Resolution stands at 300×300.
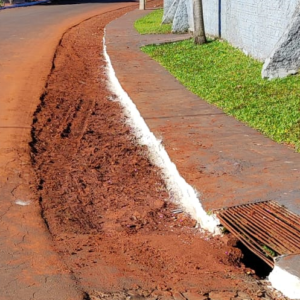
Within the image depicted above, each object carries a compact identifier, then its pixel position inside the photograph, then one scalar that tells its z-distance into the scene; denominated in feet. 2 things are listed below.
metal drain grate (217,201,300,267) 15.49
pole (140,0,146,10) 105.81
